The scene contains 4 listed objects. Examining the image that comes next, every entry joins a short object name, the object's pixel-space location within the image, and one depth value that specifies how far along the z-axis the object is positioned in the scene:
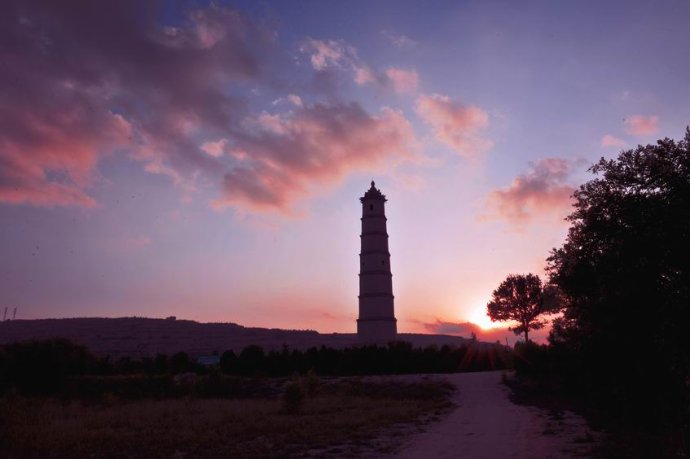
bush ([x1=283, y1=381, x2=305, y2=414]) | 22.38
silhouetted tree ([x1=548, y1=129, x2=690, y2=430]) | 10.63
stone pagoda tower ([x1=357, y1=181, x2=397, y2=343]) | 55.72
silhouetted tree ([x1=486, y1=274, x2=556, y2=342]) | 58.25
